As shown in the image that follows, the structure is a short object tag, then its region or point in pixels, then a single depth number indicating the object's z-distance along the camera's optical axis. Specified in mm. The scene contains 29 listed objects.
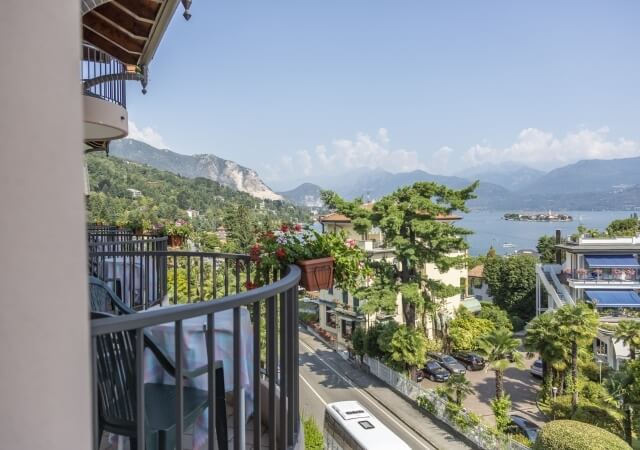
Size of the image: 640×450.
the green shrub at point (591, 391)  16678
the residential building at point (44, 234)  746
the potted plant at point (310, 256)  2947
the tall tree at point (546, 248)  41156
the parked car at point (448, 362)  21544
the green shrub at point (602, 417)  14688
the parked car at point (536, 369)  21594
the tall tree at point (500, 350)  16234
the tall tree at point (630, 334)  18578
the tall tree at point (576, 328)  16953
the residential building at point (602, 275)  27239
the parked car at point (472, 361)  22706
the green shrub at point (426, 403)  16438
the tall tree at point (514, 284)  33188
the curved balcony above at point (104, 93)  5632
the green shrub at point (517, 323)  30719
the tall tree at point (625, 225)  38656
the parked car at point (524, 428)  15312
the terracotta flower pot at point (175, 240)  8445
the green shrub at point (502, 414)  14930
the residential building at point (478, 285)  37800
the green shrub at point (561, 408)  15915
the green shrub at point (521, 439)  14472
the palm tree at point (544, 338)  17625
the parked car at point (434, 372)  20906
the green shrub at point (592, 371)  20255
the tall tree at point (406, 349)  19406
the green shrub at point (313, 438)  10609
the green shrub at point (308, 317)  29783
